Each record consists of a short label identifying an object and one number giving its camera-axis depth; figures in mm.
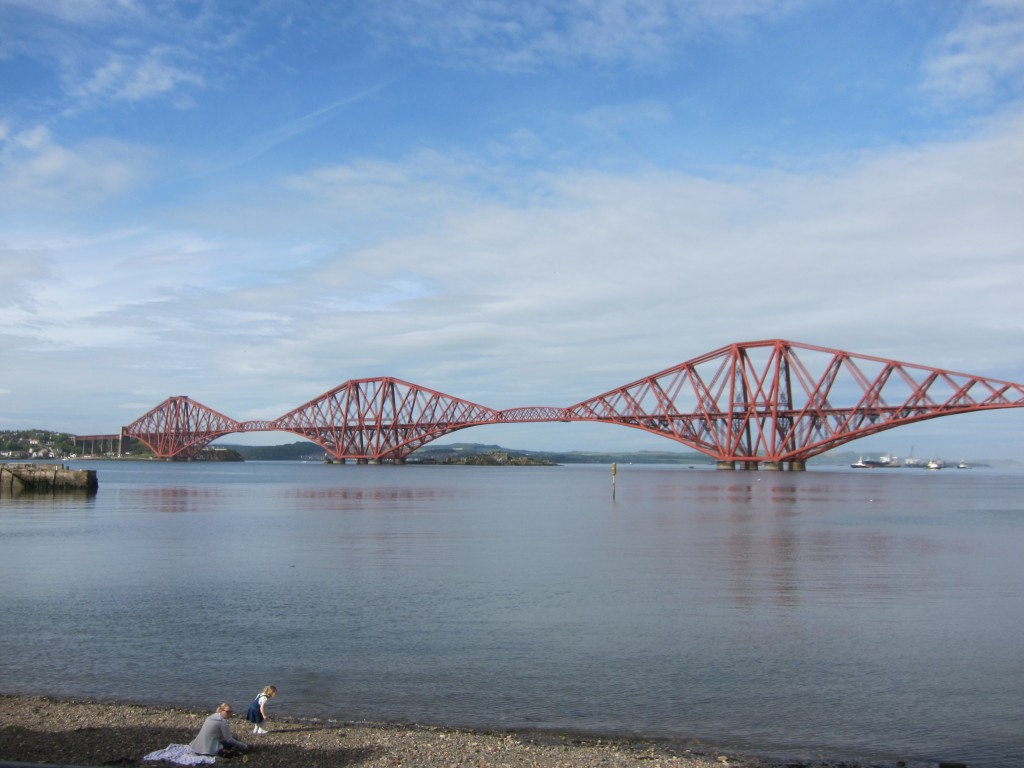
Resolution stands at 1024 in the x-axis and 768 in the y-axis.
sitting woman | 9164
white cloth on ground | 8977
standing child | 10219
